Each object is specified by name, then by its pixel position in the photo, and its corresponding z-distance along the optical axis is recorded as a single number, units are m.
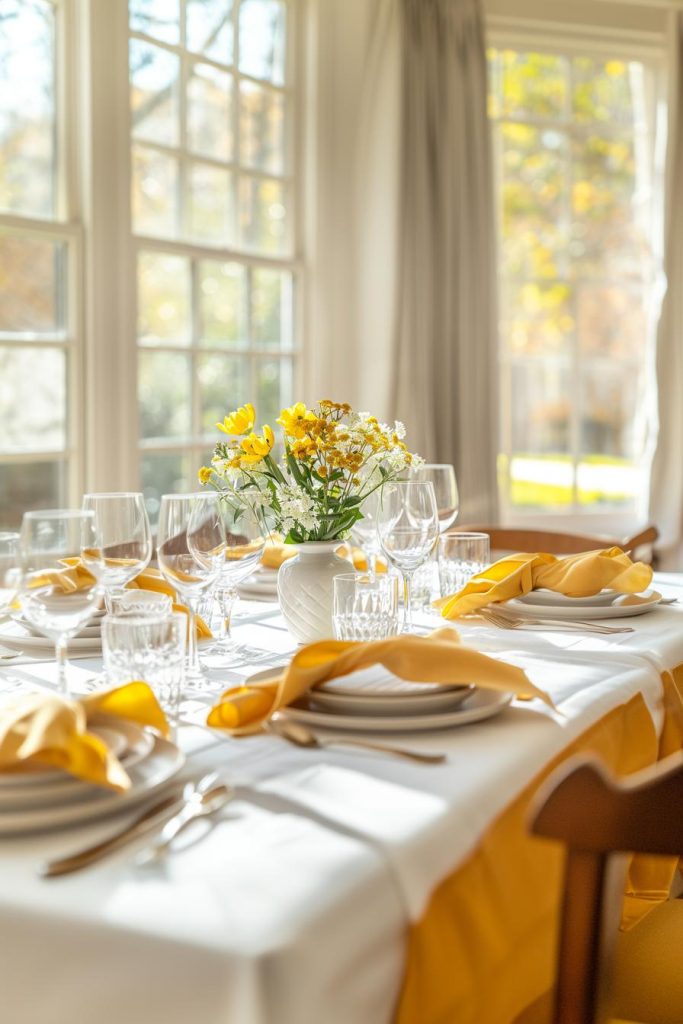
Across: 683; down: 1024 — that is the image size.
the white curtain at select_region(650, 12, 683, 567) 4.59
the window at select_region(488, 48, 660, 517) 4.64
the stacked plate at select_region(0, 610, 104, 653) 1.59
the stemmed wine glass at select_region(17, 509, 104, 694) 1.20
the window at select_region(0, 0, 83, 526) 3.13
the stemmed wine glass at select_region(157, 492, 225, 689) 1.43
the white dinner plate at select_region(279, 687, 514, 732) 1.16
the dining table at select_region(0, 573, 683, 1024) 0.74
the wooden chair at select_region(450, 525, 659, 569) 2.80
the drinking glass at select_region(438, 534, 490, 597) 1.91
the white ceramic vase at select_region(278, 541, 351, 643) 1.61
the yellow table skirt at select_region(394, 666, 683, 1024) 0.89
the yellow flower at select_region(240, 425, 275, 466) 1.58
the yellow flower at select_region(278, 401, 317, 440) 1.57
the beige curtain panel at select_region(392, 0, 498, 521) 4.16
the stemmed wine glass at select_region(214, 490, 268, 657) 1.49
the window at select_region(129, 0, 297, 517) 3.55
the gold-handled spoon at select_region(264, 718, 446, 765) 1.07
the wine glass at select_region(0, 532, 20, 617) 1.22
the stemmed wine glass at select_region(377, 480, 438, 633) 1.65
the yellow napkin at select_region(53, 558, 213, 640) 1.23
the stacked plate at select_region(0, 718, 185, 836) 0.90
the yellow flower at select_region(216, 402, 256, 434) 1.58
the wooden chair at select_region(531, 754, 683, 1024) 0.83
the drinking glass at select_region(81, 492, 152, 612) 1.34
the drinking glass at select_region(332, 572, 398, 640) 1.45
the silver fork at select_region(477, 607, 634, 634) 1.72
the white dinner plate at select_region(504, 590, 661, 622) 1.80
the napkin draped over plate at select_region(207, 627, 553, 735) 1.18
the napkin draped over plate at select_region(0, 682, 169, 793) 0.93
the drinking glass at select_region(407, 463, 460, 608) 1.88
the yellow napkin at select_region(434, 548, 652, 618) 1.81
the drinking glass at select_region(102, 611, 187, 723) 1.19
